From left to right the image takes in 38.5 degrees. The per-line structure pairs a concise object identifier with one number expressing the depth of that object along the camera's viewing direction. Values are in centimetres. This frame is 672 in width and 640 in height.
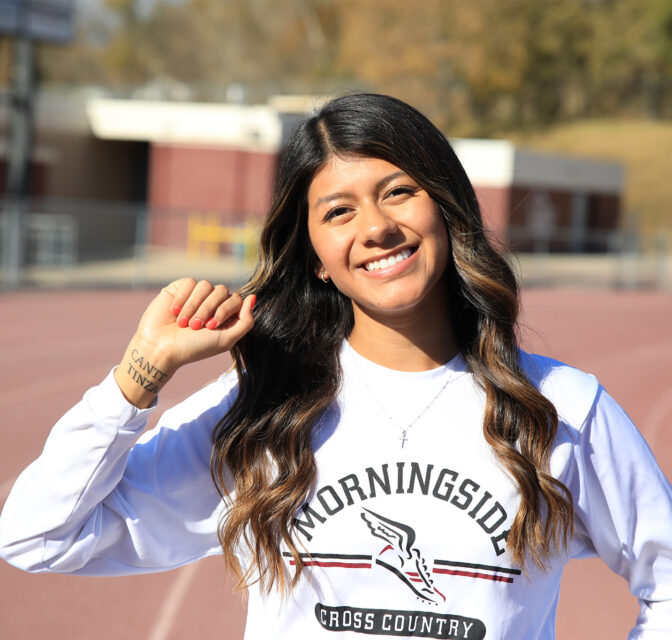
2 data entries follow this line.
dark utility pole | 2445
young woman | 187
